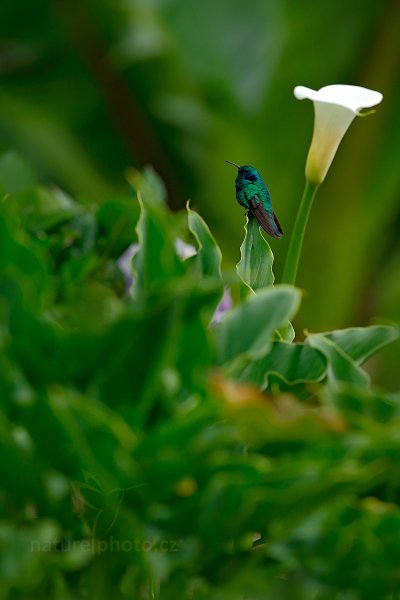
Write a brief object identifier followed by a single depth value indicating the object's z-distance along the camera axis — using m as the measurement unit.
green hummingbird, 5.10
